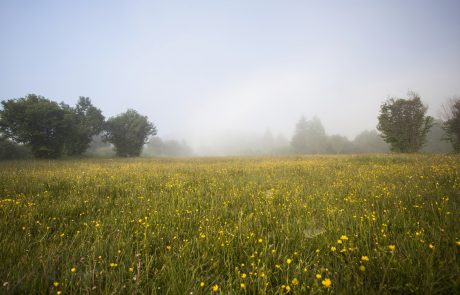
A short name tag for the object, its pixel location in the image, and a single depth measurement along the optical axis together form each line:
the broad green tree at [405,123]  23.94
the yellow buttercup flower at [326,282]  1.76
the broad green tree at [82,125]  29.67
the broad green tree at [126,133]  38.34
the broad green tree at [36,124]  24.62
